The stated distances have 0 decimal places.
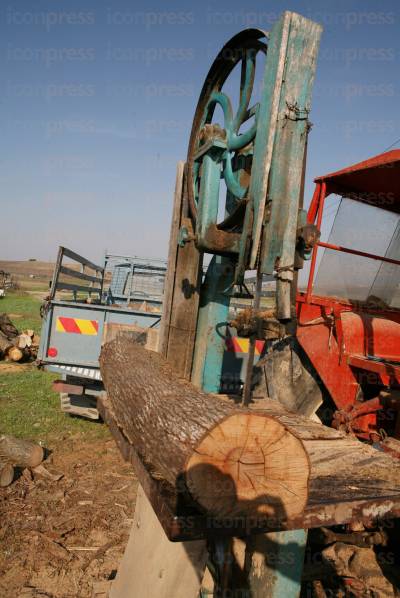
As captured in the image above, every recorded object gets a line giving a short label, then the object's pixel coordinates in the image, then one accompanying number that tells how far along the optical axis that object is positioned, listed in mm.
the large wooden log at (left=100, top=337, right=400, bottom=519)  1375
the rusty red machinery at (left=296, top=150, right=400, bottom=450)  3049
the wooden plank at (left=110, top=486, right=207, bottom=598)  2227
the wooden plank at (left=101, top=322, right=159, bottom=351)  4946
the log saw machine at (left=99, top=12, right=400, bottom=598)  1625
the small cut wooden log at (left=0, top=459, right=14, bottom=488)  3832
